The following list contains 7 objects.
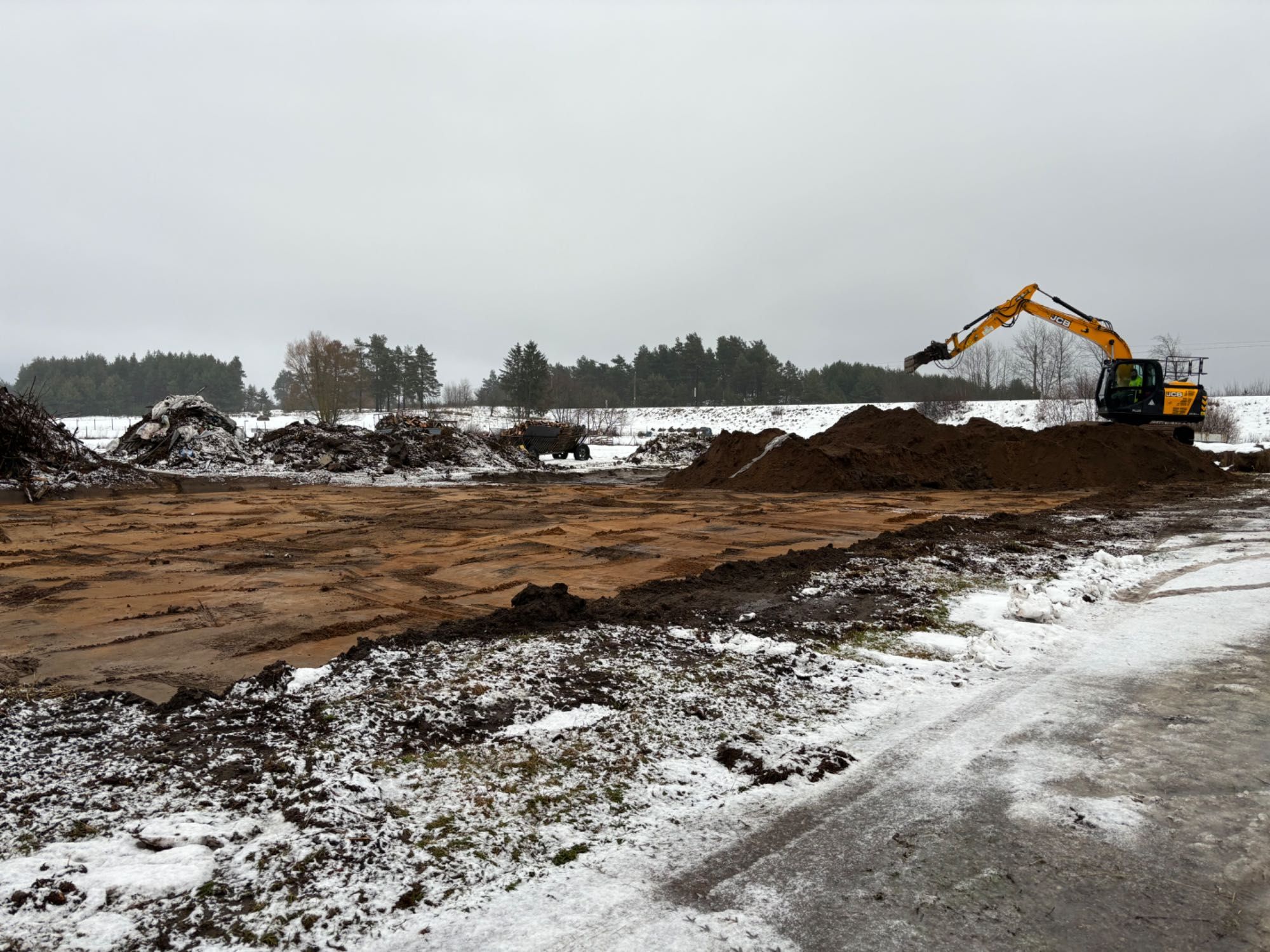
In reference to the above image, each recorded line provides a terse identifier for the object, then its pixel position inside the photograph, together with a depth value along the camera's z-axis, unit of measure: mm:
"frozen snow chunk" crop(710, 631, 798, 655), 4125
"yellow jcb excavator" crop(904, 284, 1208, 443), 18609
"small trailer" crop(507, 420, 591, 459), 31406
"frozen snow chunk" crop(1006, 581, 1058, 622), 4828
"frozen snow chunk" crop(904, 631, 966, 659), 4234
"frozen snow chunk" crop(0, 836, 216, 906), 1979
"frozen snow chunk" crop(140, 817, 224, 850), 2182
